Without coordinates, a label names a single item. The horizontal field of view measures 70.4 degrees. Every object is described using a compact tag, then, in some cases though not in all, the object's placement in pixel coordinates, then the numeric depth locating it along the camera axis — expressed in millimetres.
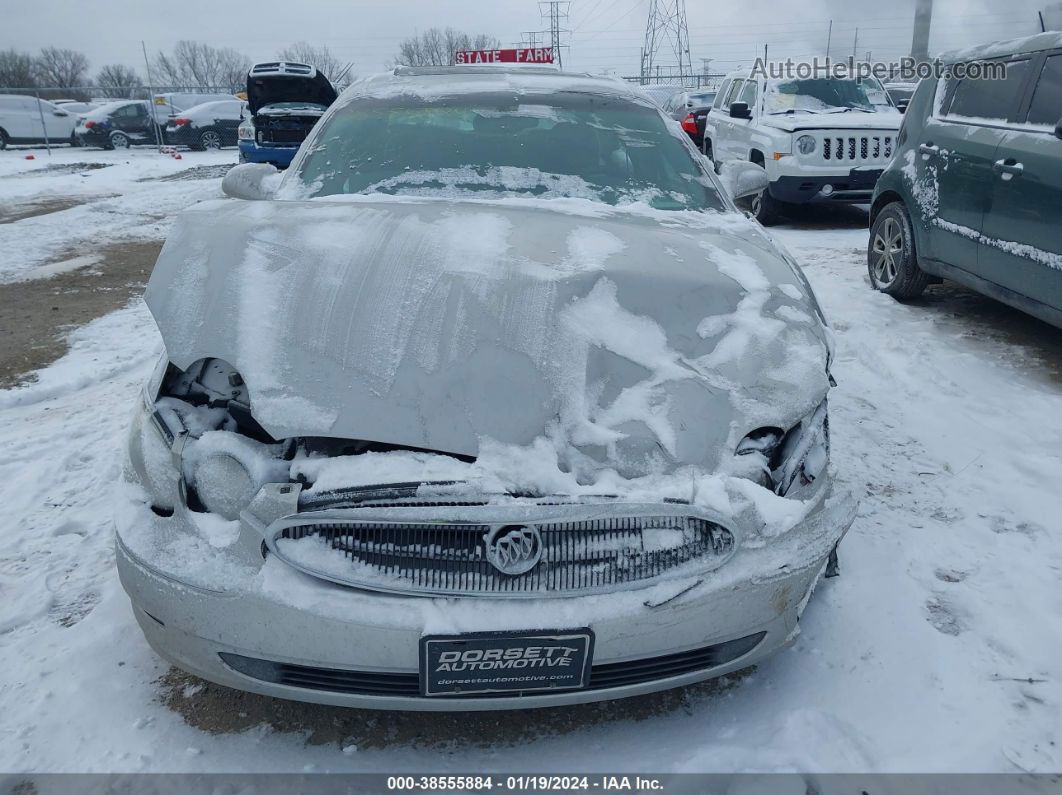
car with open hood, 12952
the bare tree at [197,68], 65562
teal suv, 4301
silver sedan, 1748
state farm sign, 12305
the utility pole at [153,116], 21781
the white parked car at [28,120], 21125
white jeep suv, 8602
